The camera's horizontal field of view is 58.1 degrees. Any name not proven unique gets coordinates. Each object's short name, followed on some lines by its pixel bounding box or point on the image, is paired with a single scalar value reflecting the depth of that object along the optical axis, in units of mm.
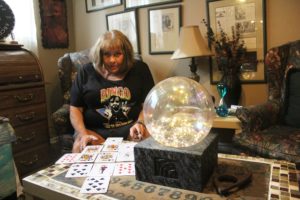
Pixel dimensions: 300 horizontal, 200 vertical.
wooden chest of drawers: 2057
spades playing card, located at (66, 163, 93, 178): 1047
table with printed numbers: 865
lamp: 2162
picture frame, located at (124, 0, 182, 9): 2624
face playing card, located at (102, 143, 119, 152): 1270
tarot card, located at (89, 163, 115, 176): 1041
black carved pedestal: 891
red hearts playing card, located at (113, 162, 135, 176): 1040
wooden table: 1895
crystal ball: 978
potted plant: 2211
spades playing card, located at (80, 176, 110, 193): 917
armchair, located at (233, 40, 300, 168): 1496
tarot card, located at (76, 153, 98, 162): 1174
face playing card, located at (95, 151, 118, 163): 1160
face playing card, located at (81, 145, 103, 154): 1265
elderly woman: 1723
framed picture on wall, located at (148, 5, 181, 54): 2594
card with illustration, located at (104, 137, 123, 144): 1356
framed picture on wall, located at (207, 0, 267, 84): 2225
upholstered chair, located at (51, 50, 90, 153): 2529
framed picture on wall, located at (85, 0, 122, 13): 2931
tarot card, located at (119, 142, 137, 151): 1264
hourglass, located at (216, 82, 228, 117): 2055
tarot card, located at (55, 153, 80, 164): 1182
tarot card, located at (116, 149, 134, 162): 1153
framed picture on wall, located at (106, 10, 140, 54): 2822
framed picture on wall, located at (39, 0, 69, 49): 2895
